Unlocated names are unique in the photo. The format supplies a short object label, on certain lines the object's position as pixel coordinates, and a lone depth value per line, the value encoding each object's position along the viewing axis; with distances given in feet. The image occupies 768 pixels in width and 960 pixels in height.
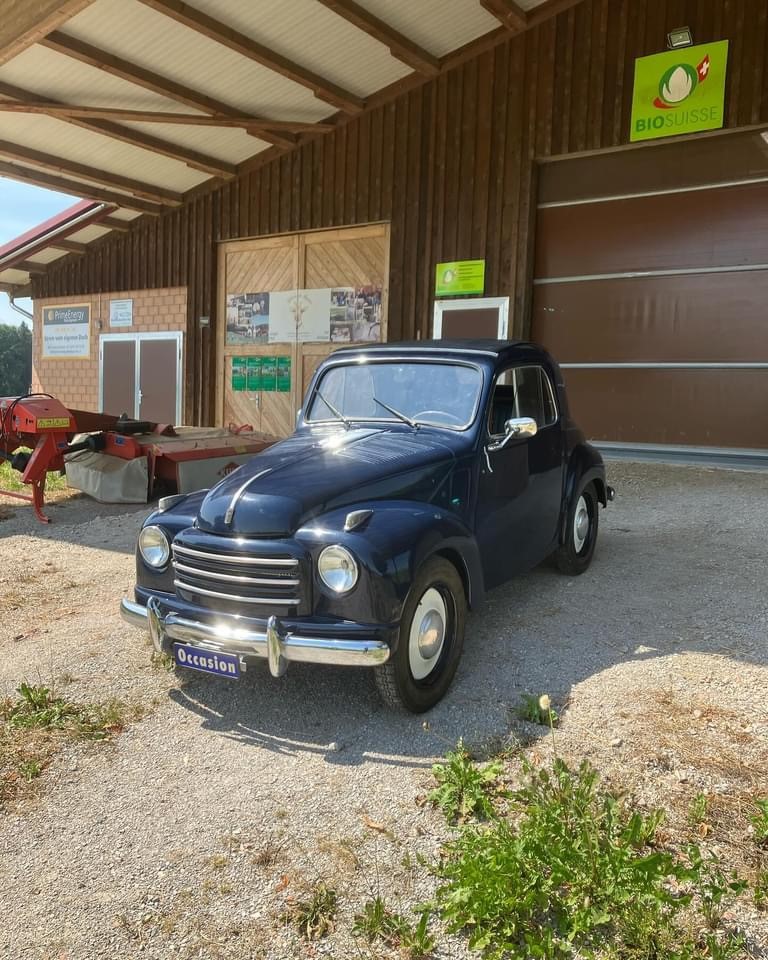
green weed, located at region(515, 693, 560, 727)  10.75
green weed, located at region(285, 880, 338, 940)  7.05
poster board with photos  43.32
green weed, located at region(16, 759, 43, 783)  9.75
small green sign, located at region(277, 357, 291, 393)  46.75
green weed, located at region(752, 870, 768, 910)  7.11
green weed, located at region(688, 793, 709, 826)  8.33
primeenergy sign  59.00
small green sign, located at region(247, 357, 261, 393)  48.08
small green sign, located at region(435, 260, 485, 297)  38.93
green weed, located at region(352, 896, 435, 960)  6.75
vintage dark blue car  10.25
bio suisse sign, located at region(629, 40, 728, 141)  31.91
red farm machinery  26.32
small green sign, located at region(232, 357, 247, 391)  48.85
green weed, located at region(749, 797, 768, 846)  7.98
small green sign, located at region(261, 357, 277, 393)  47.39
